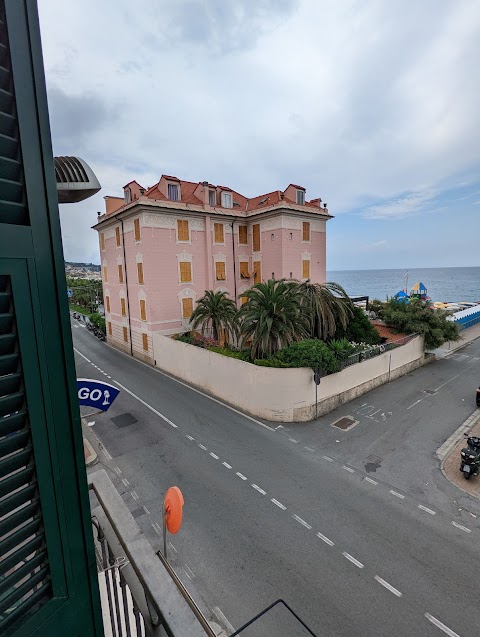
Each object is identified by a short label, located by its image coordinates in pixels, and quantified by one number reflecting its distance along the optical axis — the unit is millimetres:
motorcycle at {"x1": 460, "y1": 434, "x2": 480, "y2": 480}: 10375
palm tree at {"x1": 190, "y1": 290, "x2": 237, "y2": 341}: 19797
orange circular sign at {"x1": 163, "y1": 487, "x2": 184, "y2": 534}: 4000
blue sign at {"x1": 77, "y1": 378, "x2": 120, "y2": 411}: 7812
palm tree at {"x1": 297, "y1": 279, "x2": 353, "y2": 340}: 18780
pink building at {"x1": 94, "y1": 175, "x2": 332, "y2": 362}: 21922
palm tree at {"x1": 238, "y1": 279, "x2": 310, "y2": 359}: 15469
